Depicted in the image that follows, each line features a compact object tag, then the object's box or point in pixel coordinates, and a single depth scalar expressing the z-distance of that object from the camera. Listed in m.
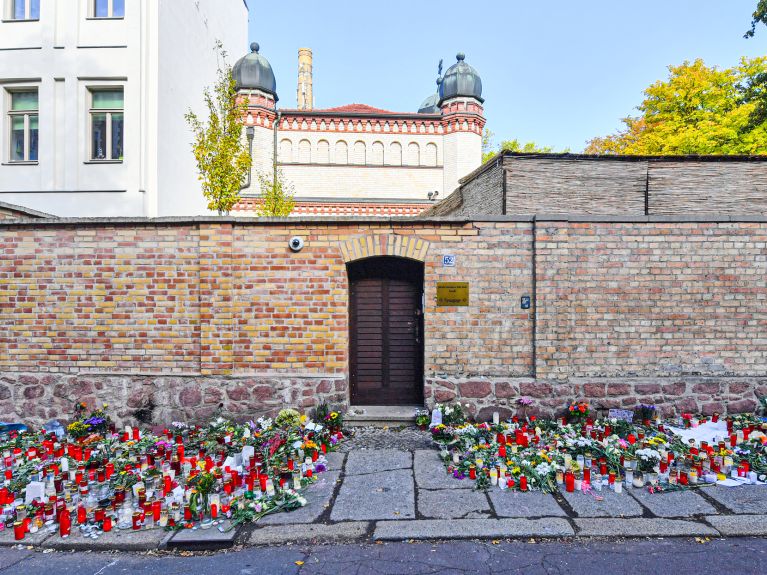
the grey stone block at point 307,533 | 3.95
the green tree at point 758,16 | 12.45
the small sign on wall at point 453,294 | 6.73
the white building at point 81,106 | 12.12
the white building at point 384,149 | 22.25
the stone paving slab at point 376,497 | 4.34
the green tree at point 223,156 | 11.07
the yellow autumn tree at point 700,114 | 17.94
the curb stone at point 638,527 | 3.94
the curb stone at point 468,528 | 3.96
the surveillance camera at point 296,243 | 6.71
